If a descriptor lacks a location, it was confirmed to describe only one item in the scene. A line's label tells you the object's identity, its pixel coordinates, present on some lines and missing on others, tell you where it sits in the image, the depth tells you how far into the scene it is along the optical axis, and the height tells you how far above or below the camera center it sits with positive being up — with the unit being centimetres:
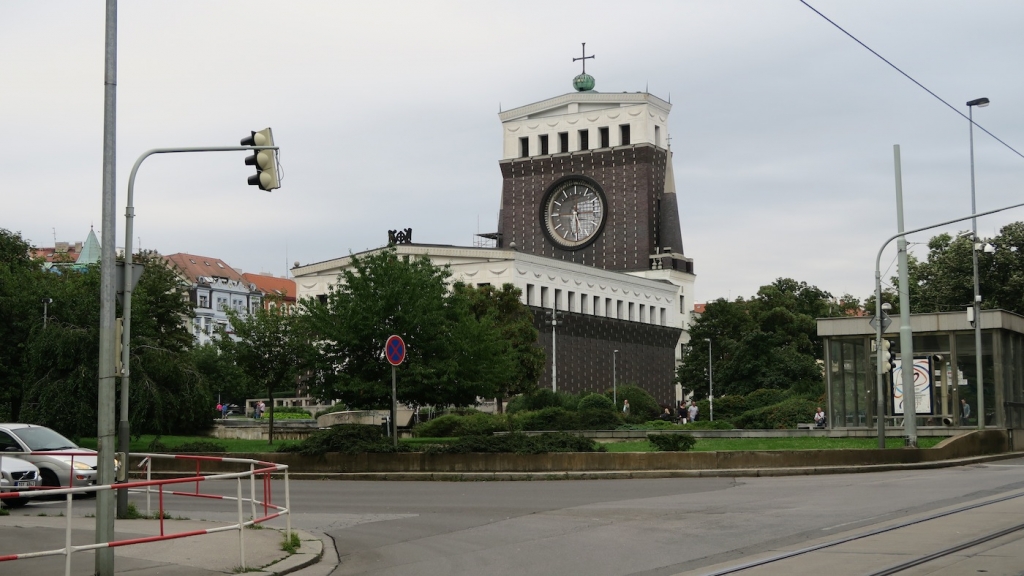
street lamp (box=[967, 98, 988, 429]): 3638 +61
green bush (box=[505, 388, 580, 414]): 6351 -113
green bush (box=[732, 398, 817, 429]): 5322 -178
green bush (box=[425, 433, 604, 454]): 2792 -152
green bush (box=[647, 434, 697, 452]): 2958 -158
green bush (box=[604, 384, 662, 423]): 6969 -137
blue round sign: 2666 +72
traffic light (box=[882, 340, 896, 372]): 3281 +57
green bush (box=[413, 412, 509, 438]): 4828 -183
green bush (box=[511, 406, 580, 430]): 5097 -176
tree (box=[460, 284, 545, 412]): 6631 +297
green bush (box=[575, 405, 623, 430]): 5078 -173
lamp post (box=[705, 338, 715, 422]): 9594 -67
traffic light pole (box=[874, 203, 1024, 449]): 3023 +87
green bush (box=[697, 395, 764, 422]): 7067 -171
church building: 11262 +1707
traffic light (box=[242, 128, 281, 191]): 1698 +311
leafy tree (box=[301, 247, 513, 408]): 3747 +148
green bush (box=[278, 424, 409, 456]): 2925 -147
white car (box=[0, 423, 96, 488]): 2355 -142
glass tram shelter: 3766 +14
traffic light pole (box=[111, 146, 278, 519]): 1670 +100
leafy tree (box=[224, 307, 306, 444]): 4422 +142
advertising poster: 3762 -29
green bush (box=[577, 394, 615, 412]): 5973 -119
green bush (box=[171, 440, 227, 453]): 3453 -182
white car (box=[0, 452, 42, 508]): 2120 -159
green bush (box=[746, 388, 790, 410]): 6856 -122
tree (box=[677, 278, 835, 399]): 9412 +308
